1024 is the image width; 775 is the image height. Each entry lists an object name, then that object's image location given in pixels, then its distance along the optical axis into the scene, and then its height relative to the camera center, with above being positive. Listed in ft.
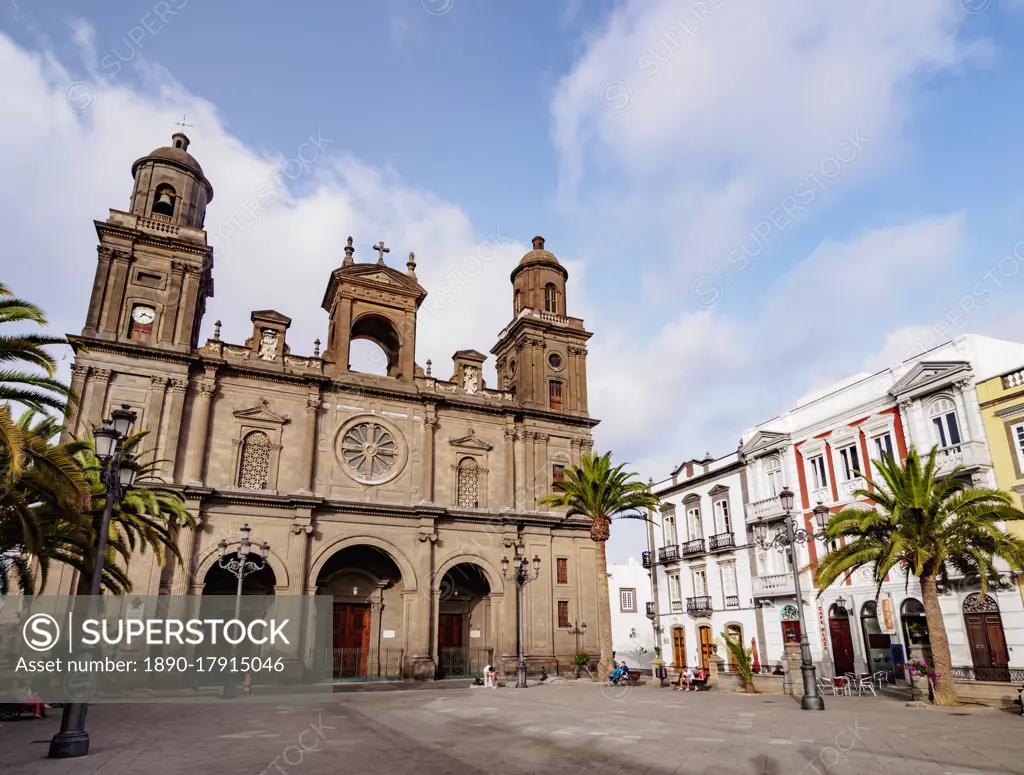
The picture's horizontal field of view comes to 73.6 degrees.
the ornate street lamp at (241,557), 77.51 +6.60
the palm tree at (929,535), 66.28 +6.38
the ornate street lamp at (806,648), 61.87 -3.88
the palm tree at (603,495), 108.88 +17.01
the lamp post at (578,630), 117.86 -3.71
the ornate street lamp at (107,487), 37.55 +7.73
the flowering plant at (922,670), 66.72 -6.36
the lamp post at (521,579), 96.16 +4.29
